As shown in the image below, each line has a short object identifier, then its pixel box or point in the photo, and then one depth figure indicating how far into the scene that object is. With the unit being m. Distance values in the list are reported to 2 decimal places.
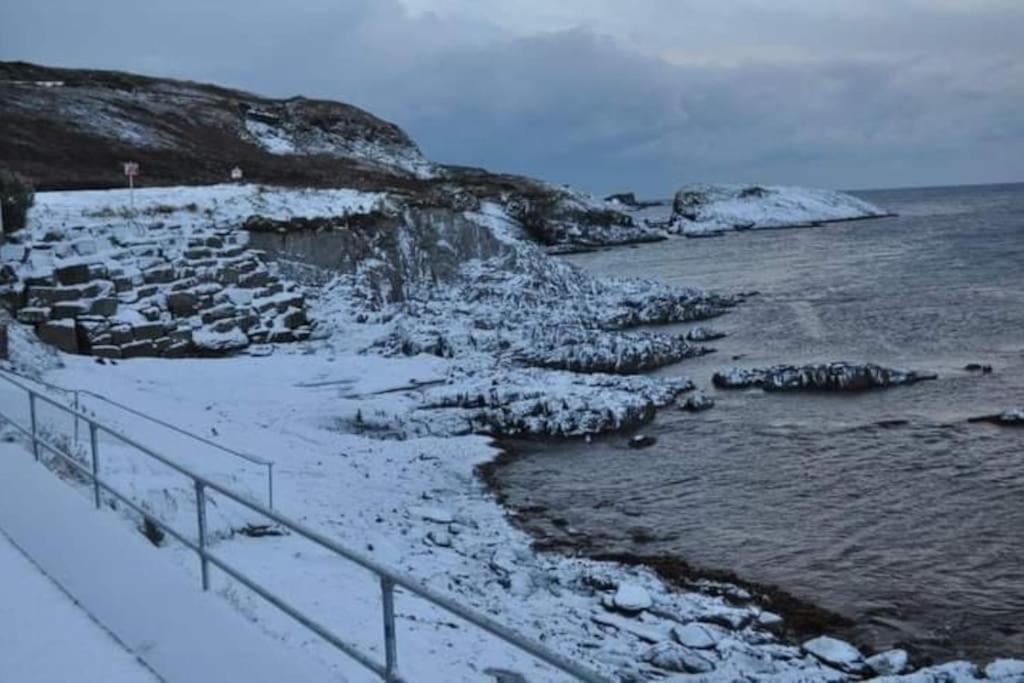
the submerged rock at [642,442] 20.69
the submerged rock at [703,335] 35.16
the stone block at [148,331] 25.25
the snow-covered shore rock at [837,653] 10.49
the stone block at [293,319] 29.11
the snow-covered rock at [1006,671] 9.78
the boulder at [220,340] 26.67
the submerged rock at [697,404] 23.84
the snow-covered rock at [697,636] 10.74
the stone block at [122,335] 24.75
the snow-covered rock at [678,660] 10.12
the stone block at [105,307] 25.03
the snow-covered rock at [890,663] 10.33
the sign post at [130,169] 27.72
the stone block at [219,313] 27.44
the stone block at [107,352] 24.35
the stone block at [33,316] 23.58
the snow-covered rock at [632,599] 11.72
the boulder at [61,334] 23.55
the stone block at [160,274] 27.11
